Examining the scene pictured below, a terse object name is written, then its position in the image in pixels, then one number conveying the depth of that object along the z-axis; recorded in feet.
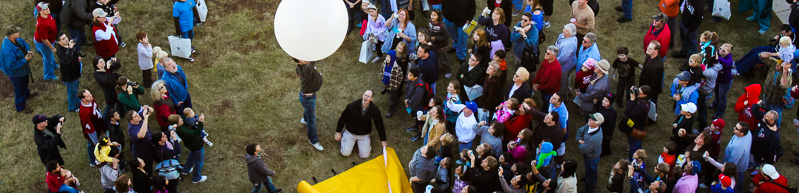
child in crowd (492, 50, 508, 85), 34.86
